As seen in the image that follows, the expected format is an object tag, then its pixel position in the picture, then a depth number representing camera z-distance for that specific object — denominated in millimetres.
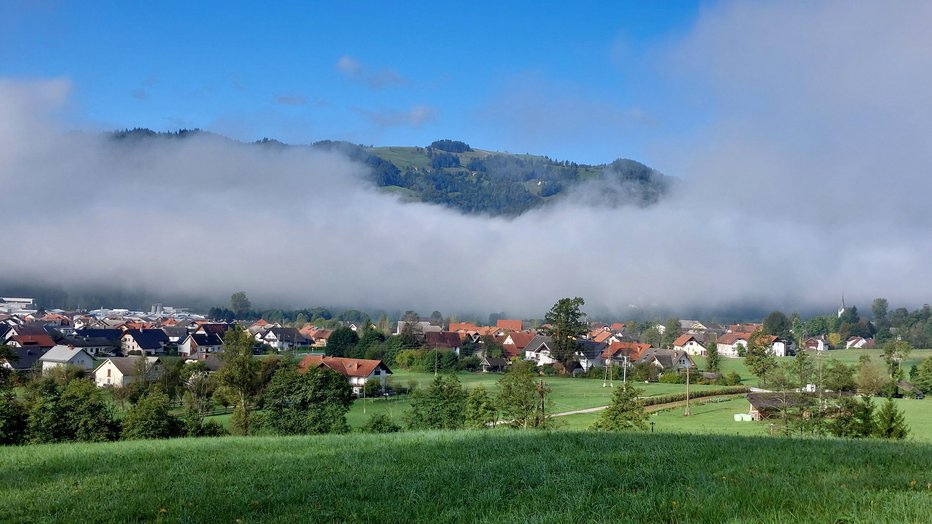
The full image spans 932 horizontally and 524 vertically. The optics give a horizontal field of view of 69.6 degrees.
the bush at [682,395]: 64200
